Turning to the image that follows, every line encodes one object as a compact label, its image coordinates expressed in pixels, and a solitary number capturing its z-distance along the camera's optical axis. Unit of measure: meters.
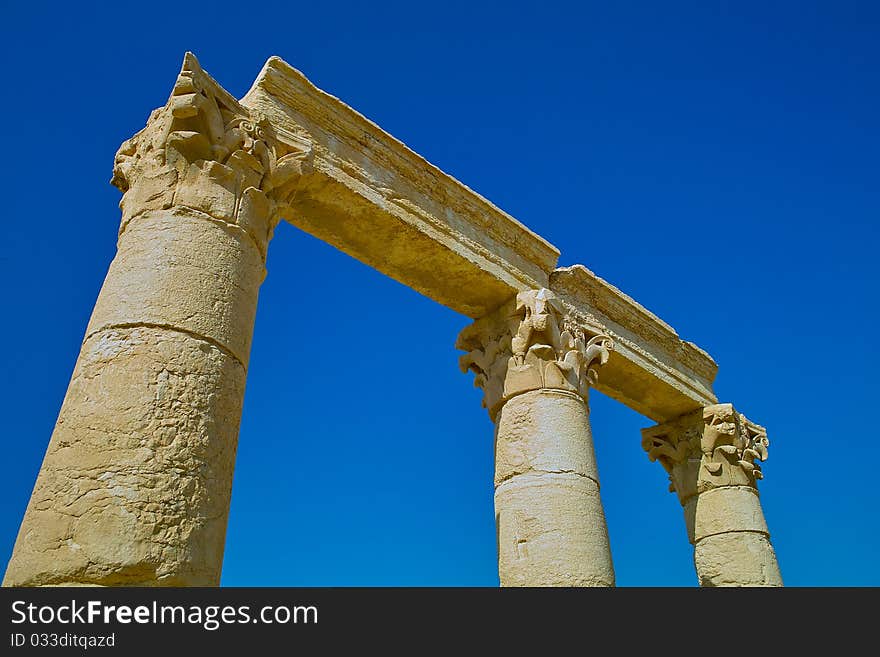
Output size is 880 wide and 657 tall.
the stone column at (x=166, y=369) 4.06
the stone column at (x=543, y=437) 7.62
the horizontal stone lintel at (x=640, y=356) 10.53
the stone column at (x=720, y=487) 10.98
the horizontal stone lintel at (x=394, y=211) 7.60
